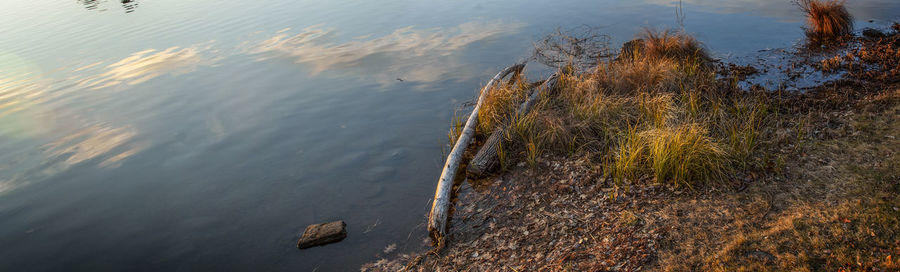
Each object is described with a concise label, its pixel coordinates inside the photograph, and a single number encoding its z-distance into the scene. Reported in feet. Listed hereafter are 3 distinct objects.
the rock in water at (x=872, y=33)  37.34
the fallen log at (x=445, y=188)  19.04
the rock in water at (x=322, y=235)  20.30
